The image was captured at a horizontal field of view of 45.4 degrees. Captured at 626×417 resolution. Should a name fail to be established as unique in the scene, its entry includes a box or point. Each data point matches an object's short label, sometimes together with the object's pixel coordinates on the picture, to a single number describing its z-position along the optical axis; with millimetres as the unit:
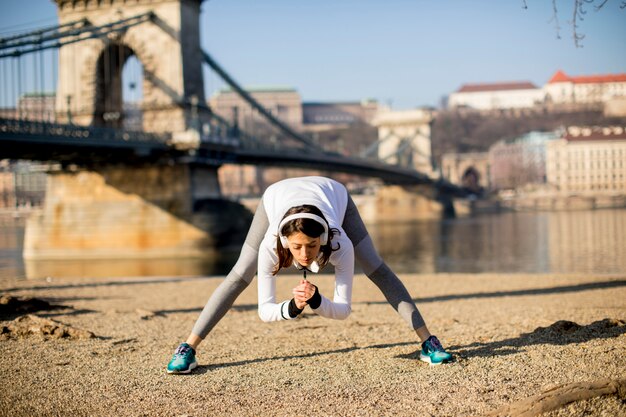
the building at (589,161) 68188
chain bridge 23688
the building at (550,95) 65125
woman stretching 3125
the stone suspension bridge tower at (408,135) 62844
